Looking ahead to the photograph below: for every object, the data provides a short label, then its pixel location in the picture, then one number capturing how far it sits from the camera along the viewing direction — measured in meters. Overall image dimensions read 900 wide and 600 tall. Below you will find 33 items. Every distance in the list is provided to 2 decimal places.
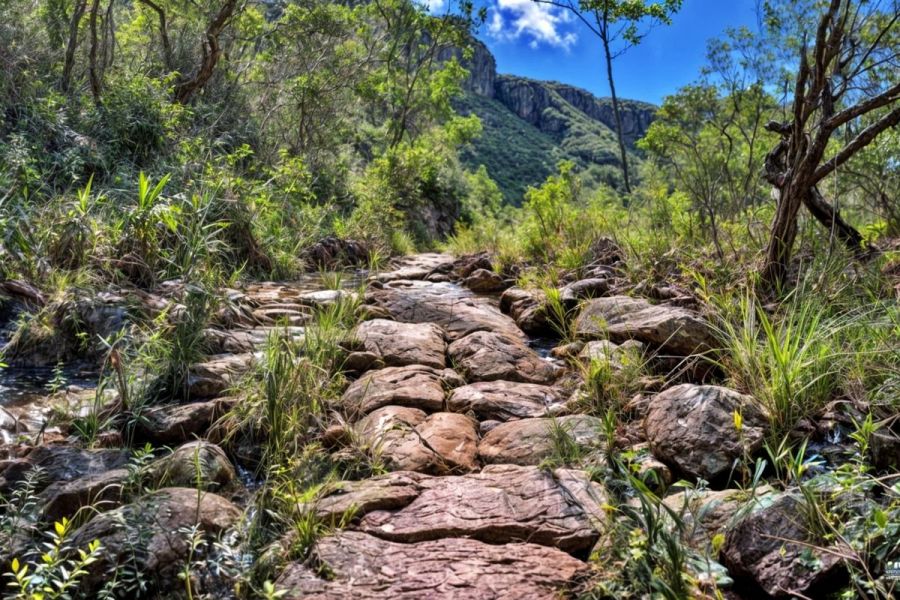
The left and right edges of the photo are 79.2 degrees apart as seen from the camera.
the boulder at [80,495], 2.23
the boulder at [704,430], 2.46
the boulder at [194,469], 2.45
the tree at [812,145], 3.69
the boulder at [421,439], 2.77
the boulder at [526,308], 5.40
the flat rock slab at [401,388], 3.39
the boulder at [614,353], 3.54
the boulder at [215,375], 3.35
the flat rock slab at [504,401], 3.41
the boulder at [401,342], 4.11
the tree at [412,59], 14.96
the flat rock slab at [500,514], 2.20
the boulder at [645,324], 3.76
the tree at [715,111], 11.36
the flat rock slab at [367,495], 2.32
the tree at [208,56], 9.60
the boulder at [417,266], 8.33
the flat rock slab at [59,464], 2.40
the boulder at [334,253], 8.40
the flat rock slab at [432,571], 1.90
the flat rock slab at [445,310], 5.10
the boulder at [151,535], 1.92
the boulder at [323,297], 4.95
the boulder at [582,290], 5.47
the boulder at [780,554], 1.77
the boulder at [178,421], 2.92
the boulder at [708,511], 2.05
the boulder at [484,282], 7.78
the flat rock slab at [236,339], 3.95
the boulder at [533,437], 2.85
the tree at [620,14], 8.22
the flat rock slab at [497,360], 4.00
